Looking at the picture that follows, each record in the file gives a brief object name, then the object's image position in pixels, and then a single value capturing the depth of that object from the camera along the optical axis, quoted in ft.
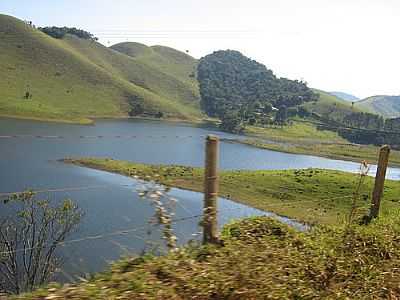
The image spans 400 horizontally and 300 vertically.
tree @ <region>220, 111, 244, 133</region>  475.11
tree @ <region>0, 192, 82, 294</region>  63.16
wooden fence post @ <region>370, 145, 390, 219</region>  26.04
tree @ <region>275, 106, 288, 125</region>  541.13
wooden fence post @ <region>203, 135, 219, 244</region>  16.55
